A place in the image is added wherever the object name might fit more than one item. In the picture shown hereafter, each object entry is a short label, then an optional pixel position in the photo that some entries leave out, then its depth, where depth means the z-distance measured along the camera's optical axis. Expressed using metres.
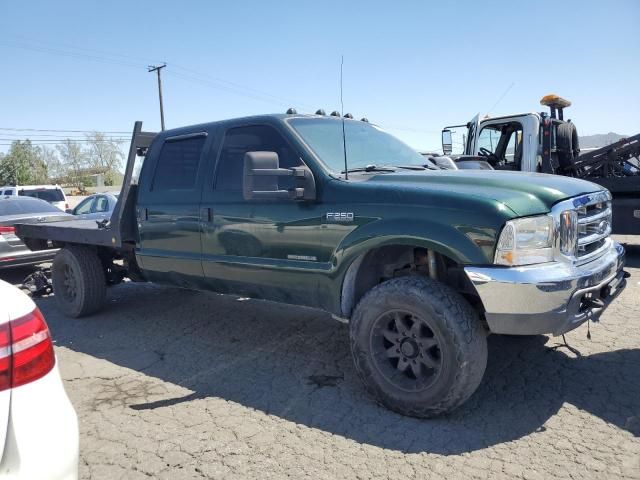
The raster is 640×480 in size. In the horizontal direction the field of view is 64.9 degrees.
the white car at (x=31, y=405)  1.62
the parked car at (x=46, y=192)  15.77
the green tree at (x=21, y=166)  61.12
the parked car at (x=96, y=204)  11.79
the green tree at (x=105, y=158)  77.16
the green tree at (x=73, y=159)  74.44
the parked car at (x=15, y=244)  7.43
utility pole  35.97
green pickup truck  2.87
